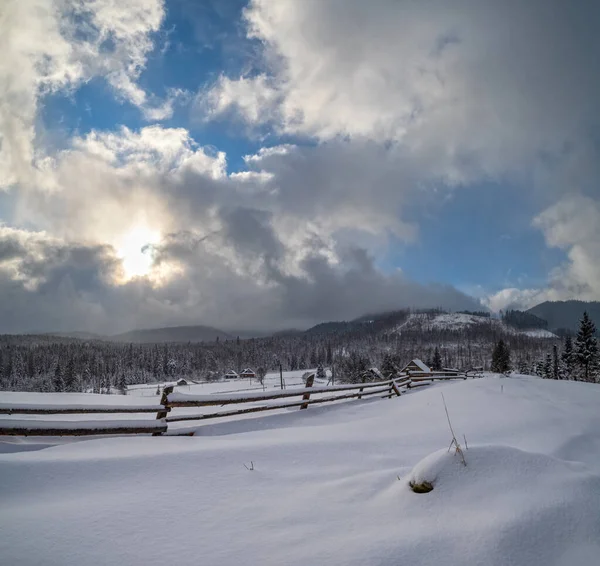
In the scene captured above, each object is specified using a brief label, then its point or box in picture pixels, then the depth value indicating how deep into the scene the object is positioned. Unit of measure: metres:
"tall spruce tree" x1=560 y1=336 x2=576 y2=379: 53.03
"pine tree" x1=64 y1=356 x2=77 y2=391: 79.97
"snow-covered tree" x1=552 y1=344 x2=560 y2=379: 58.28
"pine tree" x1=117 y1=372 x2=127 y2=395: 88.46
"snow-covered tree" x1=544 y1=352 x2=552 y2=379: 60.45
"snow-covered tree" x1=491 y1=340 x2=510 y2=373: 61.75
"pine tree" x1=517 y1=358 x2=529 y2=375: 72.28
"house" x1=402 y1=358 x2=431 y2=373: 35.00
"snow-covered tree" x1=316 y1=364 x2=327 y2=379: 121.29
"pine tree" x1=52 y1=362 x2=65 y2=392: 79.44
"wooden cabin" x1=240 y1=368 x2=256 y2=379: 123.69
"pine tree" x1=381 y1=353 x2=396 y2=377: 62.77
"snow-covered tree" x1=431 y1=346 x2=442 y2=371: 68.35
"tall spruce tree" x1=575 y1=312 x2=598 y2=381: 45.88
